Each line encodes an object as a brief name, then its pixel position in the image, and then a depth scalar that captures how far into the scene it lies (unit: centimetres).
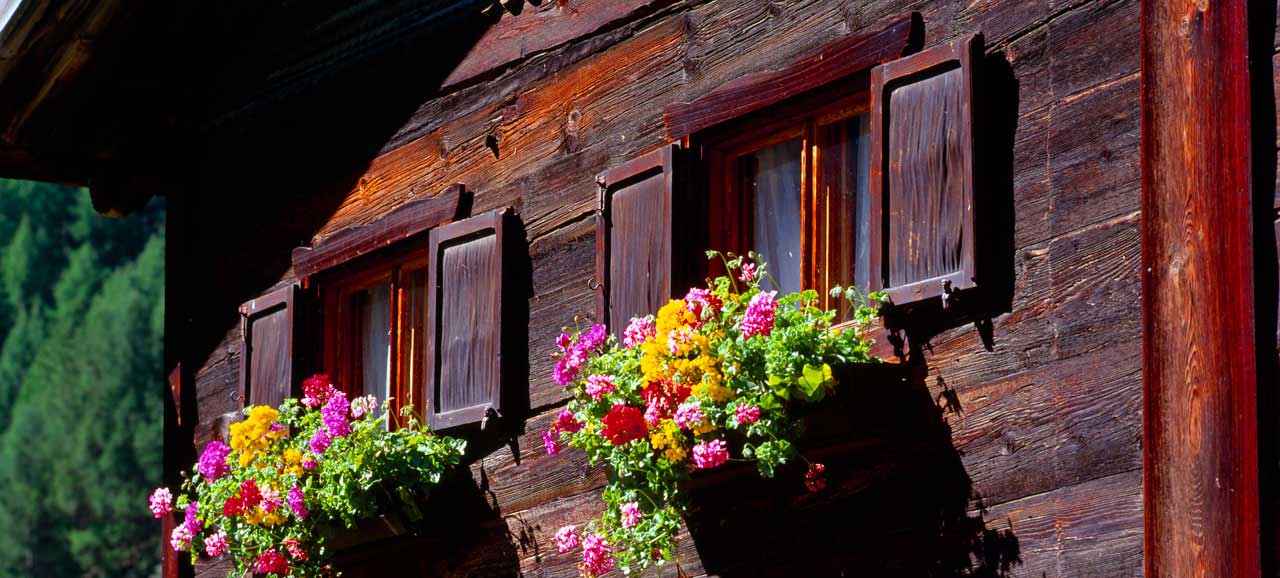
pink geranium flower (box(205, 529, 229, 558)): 750
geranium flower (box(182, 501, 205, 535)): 774
